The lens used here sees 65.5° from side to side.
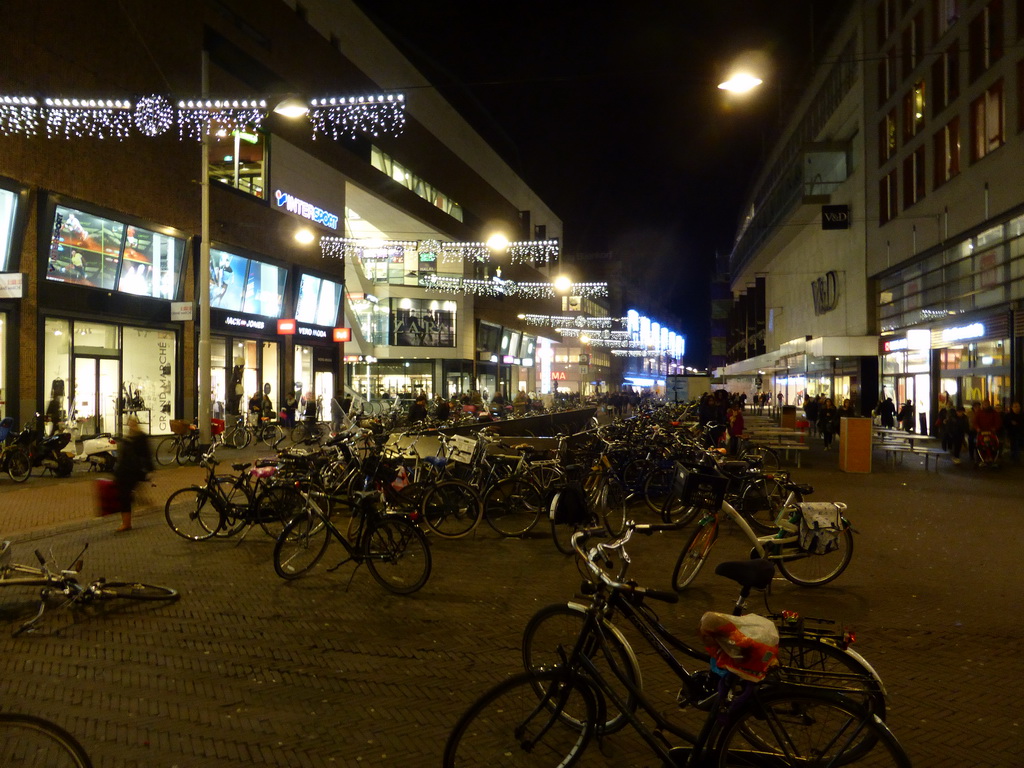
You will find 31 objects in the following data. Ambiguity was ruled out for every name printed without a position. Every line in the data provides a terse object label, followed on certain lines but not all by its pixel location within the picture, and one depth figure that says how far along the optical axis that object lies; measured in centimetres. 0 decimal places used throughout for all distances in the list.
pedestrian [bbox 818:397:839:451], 2369
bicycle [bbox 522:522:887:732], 353
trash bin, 1622
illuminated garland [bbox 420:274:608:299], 3850
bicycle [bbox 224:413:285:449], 2111
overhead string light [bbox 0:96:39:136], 1514
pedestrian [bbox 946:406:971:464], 1867
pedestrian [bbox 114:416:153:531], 923
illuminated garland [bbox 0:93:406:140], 1245
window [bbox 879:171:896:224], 2789
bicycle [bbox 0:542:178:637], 602
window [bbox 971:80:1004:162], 1931
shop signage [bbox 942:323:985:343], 2109
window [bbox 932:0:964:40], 2141
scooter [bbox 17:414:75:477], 1408
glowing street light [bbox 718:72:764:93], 912
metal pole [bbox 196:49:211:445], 1667
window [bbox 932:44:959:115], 2170
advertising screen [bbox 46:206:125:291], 1772
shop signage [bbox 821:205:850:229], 3119
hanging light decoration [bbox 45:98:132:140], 1577
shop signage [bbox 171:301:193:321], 1847
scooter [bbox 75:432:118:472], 1442
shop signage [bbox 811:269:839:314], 3506
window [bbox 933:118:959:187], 2227
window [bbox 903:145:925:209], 2498
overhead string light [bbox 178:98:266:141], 1224
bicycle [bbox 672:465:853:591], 670
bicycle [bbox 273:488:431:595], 703
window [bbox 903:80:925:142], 2467
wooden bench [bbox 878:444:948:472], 1775
